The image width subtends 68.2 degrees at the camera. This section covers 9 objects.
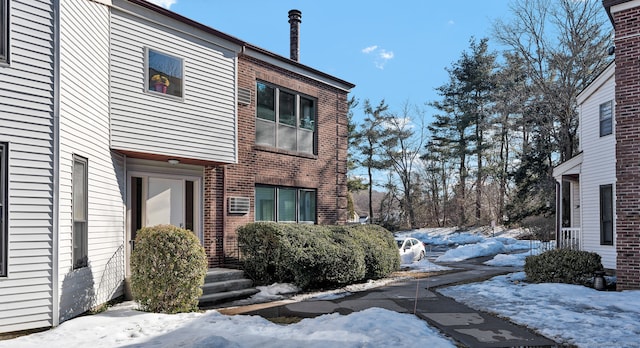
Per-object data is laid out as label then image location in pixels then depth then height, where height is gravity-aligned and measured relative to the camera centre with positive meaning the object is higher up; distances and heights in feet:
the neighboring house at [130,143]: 21.24 +3.03
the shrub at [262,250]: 34.55 -4.56
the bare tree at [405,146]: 139.74 +12.75
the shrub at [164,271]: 25.30 -4.45
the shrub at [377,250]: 40.88 -5.46
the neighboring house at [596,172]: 42.78 +1.69
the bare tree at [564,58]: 78.23 +22.51
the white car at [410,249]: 58.29 -7.67
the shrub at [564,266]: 35.83 -6.05
